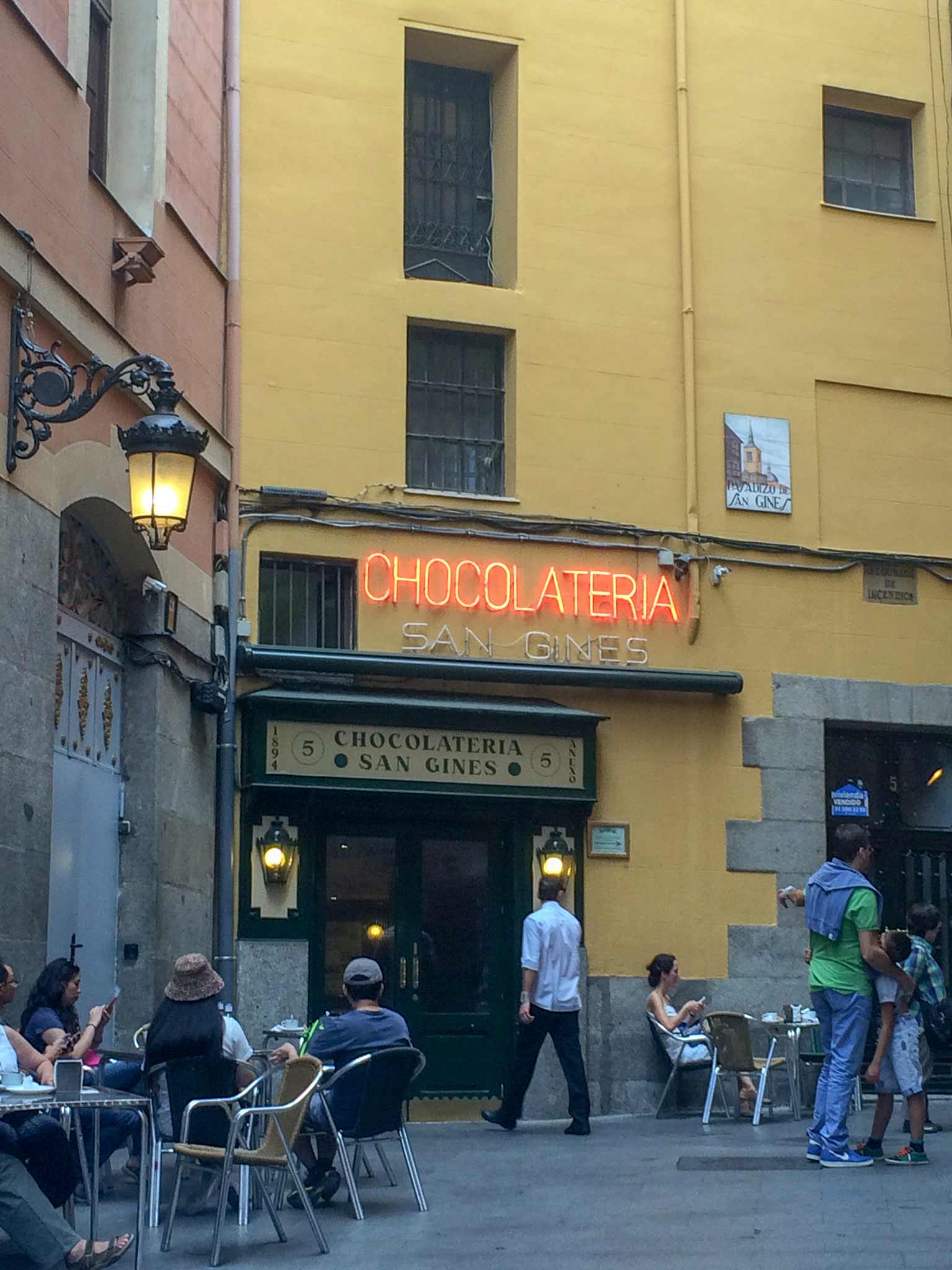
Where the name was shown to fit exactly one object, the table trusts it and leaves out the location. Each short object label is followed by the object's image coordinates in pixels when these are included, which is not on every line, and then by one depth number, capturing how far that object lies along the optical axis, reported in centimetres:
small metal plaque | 1560
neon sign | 1426
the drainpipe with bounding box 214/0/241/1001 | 1340
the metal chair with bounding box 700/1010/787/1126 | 1323
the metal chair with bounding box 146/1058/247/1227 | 857
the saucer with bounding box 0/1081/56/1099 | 711
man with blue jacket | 993
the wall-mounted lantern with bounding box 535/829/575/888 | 1435
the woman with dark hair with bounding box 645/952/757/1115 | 1375
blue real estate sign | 1555
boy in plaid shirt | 1068
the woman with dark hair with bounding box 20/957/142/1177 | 889
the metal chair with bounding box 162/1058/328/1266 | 810
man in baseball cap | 927
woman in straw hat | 878
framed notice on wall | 1452
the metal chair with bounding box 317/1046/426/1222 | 891
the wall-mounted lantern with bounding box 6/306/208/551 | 952
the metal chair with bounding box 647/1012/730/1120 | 1370
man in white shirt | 1274
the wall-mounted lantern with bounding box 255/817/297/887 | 1366
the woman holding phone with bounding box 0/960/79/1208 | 757
